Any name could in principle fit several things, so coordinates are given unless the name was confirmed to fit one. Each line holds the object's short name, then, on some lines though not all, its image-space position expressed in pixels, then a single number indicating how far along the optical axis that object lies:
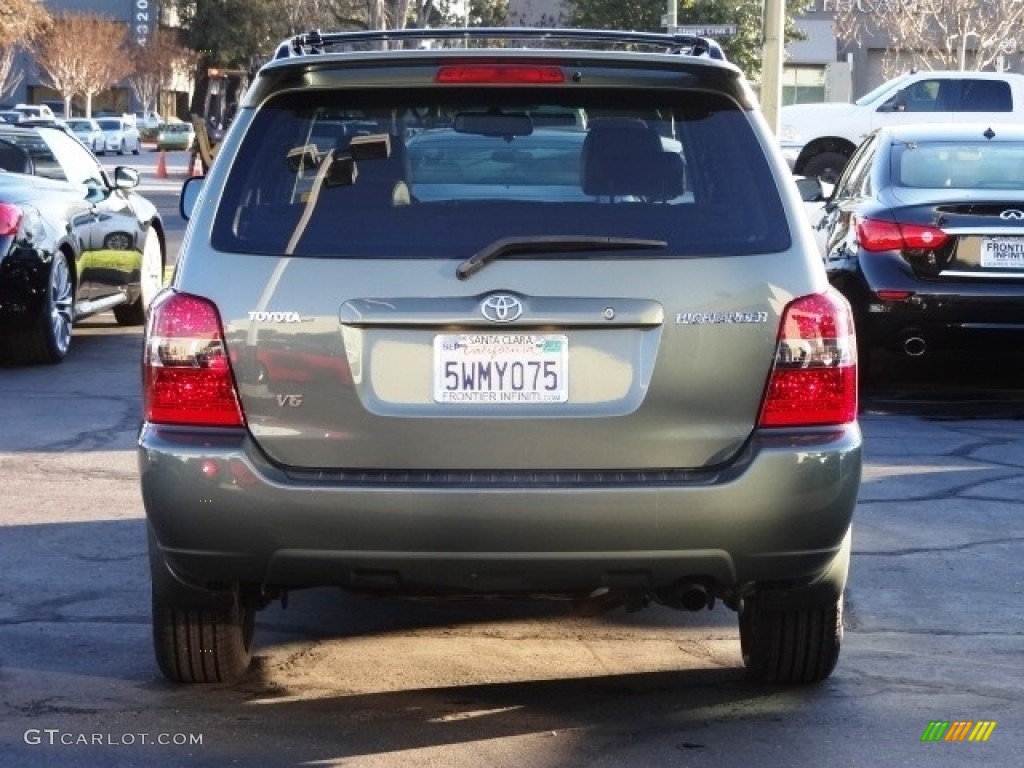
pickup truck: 28.14
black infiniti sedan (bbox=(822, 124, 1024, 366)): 10.65
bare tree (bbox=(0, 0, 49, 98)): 42.66
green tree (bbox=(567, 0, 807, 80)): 49.06
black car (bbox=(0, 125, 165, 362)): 11.91
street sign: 22.18
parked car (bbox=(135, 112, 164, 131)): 93.79
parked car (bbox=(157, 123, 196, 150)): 75.69
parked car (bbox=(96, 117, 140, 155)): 74.81
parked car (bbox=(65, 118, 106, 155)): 72.12
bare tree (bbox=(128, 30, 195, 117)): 104.38
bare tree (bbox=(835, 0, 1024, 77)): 57.12
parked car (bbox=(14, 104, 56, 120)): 67.62
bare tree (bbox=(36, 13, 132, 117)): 96.06
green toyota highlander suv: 4.61
